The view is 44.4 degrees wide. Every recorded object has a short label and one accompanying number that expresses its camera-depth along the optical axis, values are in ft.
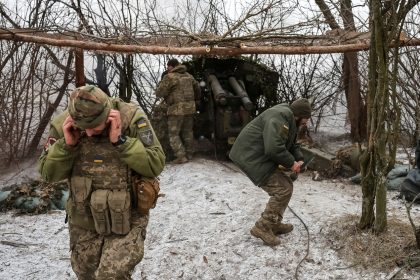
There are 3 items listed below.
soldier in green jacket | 16.16
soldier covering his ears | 10.77
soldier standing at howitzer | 28.17
